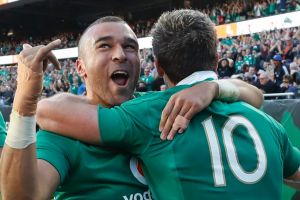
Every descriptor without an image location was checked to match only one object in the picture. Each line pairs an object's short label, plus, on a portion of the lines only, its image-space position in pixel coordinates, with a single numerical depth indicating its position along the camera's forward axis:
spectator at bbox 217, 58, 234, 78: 10.30
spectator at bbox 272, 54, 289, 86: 8.91
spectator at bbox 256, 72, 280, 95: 8.23
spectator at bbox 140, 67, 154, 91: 11.61
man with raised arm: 1.50
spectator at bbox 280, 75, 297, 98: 8.16
